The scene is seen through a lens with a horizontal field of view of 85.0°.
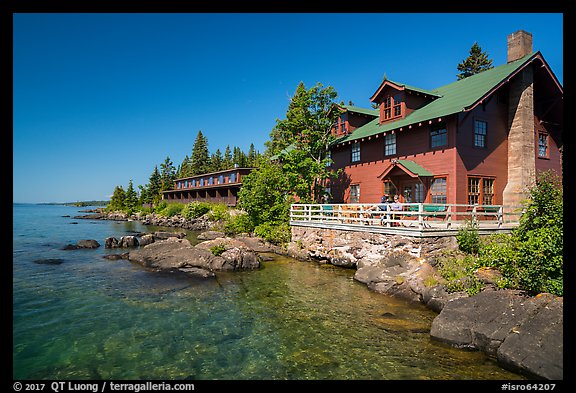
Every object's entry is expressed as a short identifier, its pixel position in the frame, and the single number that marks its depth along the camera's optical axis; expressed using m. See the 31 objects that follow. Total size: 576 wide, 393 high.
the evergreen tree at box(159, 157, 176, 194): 76.44
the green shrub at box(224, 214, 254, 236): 28.78
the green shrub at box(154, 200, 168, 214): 62.97
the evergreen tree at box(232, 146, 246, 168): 91.81
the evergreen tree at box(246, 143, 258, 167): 93.54
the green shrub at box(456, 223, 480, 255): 13.96
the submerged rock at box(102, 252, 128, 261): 19.37
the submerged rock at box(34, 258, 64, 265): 18.42
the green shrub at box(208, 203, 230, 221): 39.40
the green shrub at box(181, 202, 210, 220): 47.03
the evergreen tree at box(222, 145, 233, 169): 79.89
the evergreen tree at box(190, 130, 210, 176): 74.88
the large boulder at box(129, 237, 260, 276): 16.52
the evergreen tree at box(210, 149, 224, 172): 76.96
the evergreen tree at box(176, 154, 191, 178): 83.64
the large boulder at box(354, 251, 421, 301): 12.33
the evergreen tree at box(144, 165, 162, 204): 76.25
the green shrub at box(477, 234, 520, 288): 9.79
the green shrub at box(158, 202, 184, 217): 54.47
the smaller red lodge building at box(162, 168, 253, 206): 46.75
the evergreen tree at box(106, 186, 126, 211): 82.71
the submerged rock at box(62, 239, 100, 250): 23.82
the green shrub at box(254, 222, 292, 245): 23.83
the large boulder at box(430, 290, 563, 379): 6.54
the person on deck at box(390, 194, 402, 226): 16.43
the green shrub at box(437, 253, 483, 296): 10.52
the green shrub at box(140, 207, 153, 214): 68.11
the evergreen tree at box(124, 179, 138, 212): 76.30
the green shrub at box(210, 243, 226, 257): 18.02
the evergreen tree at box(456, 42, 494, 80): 43.50
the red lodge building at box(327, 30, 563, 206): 18.16
